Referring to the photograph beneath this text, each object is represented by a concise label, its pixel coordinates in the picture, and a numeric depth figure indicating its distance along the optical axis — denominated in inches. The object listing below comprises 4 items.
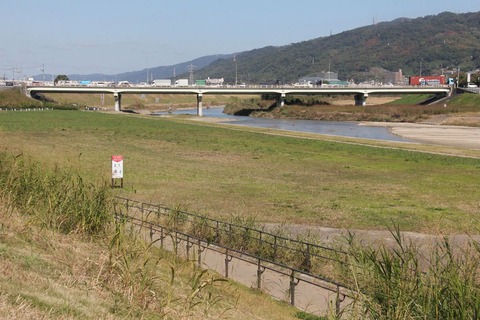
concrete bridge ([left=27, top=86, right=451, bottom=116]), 5059.1
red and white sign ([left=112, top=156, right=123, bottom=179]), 1150.5
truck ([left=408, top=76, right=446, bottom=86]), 7226.9
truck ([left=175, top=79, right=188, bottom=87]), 7588.6
